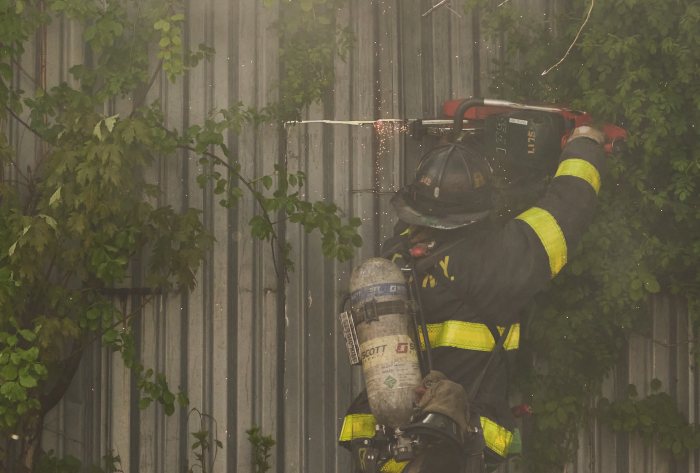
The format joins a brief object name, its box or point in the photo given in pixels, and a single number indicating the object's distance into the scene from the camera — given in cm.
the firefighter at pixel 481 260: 1166
